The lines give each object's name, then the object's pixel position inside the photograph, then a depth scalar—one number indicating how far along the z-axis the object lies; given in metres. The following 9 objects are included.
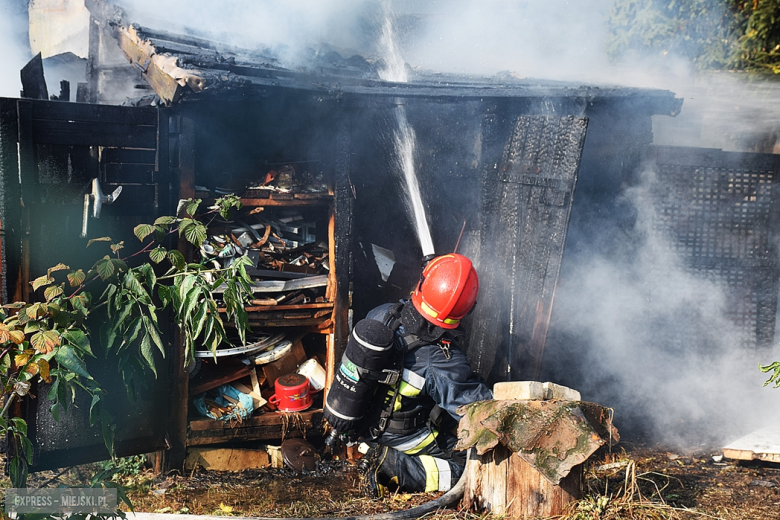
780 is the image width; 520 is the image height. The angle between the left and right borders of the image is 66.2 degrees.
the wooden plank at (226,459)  5.49
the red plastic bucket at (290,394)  5.61
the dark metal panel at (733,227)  6.79
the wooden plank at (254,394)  5.63
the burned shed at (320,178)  4.73
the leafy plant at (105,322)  2.92
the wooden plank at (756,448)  5.56
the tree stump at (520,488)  3.67
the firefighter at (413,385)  4.39
